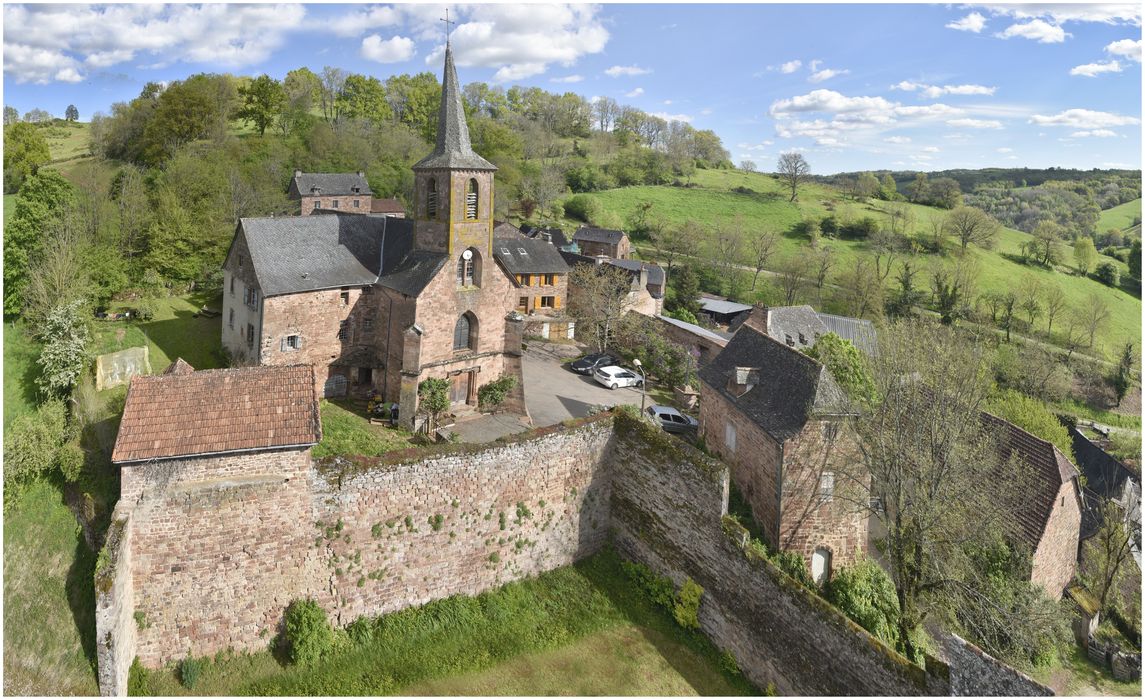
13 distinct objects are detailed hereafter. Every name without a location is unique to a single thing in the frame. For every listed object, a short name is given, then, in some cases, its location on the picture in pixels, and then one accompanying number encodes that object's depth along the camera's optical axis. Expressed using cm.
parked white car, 3909
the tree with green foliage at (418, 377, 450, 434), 2864
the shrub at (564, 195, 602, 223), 9238
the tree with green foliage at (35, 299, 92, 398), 2661
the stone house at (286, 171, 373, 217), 6869
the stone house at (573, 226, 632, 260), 7381
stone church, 2891
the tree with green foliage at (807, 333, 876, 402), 2312
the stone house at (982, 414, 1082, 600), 2211
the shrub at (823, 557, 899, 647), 1798
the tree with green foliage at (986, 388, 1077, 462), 3253
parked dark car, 4138
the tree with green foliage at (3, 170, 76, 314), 3422
